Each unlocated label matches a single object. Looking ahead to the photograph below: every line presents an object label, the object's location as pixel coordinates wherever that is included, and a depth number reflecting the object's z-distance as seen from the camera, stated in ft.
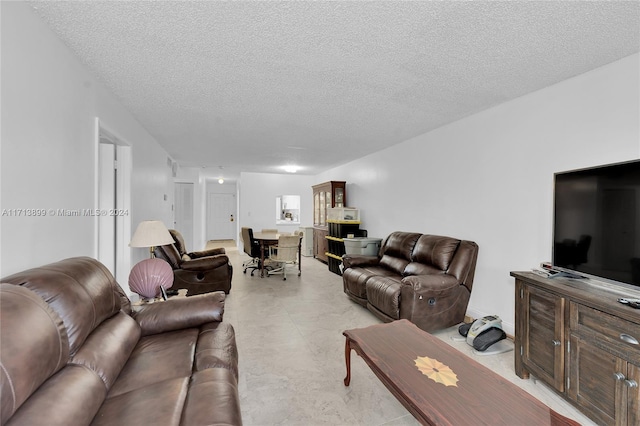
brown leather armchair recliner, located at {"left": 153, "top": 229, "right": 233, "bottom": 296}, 12.80
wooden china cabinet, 21.48
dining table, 17.71
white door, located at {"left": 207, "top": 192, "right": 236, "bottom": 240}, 35.76
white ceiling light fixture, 22.97
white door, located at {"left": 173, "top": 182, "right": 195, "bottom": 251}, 27.02
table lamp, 8.02
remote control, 5.06
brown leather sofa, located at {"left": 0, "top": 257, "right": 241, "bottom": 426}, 3.14
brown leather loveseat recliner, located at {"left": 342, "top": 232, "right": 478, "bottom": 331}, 9.53
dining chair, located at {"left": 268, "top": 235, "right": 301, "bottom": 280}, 17.15
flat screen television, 5.64
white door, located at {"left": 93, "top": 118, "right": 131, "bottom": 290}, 10.07
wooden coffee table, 4.10
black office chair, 18.70
